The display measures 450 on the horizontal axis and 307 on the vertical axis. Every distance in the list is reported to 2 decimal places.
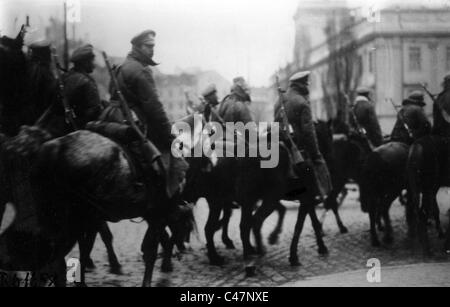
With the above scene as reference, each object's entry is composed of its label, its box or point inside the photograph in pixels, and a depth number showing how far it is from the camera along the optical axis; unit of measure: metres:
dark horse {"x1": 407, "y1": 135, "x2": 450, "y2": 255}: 8.94
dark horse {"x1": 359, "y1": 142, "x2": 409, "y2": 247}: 9.84
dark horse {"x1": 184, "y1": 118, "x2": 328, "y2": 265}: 8.85
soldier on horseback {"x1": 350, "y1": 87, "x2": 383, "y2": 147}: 10.97
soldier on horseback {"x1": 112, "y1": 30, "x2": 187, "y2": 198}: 7.01
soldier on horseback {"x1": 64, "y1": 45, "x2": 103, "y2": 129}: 7.02
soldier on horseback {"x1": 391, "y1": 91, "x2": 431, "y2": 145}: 9.38
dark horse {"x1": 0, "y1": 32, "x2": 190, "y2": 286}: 6.23
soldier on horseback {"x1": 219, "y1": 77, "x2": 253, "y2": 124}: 9.91
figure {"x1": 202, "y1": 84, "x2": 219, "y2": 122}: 10.14
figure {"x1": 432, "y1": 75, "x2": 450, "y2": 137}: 9.02
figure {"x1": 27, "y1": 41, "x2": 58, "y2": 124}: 6.75
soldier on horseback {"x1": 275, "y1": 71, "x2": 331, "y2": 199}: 8.88
